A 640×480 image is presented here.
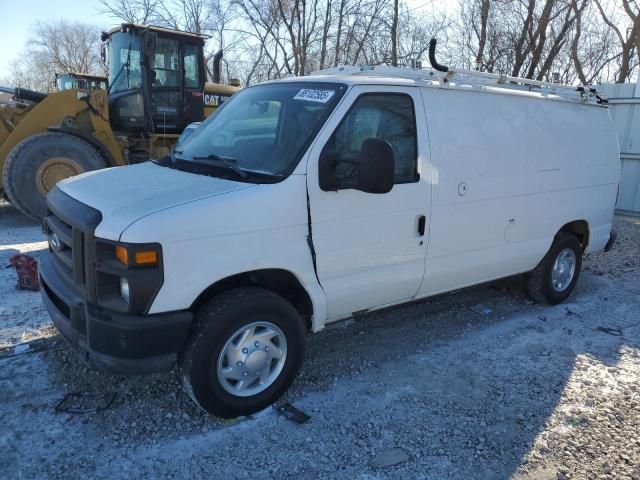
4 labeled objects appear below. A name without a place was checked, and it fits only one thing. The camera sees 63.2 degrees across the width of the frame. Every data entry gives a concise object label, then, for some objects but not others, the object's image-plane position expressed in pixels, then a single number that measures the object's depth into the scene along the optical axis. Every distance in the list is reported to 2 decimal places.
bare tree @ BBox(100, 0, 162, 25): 27.80
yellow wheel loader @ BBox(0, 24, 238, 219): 7.91
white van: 2.90
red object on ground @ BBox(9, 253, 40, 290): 5.17
